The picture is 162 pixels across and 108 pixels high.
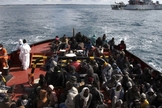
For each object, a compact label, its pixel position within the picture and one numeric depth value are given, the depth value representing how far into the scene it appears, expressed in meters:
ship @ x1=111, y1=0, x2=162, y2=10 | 125.54
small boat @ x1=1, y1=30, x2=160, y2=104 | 10.09
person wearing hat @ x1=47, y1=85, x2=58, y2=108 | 7.07
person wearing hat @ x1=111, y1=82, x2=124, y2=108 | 7.65
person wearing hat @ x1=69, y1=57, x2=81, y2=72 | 8.93
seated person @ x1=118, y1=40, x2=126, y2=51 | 15.02
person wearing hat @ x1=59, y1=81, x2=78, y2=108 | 6.55
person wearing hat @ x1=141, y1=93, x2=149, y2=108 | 7.03
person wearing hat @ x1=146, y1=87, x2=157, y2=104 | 7.61
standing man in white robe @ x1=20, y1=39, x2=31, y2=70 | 11.81
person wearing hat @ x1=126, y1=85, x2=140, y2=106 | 7.36
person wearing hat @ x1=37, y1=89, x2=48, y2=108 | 7.00
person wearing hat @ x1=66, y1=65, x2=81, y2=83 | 7.87
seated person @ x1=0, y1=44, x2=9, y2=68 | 11.66
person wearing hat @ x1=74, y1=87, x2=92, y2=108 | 6.35
